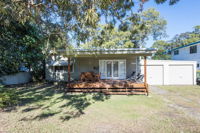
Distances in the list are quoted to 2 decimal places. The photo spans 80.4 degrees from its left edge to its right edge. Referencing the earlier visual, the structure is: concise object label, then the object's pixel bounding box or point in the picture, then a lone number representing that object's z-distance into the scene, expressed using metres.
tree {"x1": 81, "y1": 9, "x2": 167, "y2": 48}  17.64
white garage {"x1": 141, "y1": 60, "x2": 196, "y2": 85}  10.24
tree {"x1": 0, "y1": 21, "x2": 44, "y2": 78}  8.74
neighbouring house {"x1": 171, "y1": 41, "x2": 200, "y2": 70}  13.25
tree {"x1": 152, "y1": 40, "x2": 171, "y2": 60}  20.46
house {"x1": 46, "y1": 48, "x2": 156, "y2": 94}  7.11
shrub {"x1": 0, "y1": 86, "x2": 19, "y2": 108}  4.74
